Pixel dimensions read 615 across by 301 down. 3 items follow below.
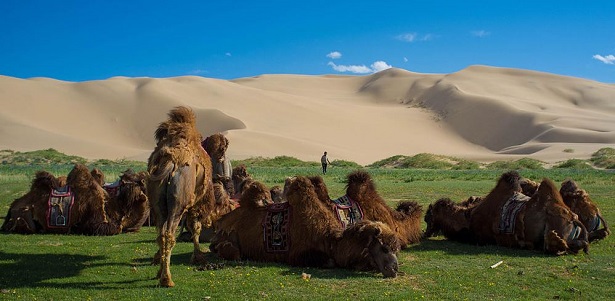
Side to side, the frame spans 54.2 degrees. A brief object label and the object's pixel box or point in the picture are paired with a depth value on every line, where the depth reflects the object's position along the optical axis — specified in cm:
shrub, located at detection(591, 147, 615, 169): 5338
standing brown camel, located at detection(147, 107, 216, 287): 772
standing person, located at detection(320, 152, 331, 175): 3862
